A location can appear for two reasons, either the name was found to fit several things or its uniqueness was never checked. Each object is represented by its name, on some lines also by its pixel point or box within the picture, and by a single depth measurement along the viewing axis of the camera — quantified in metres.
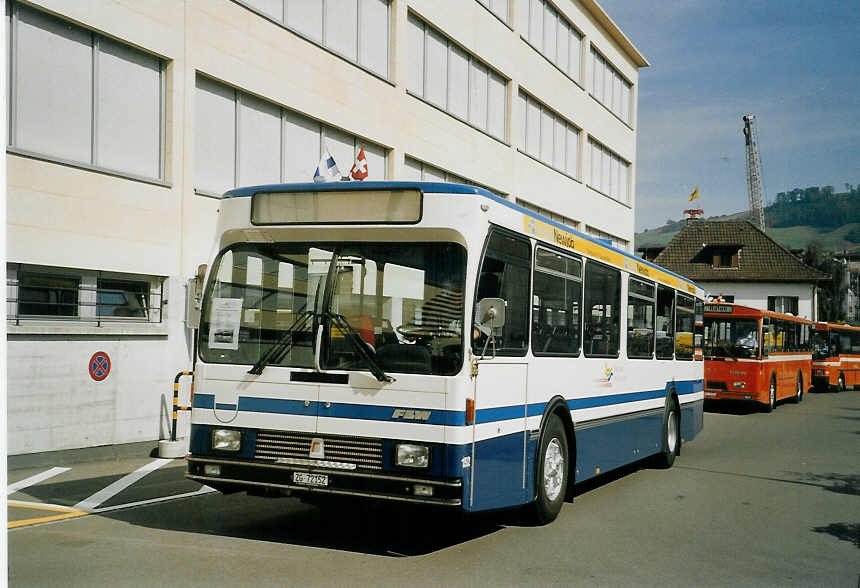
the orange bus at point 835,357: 37.81
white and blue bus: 6.99
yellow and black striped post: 13.15
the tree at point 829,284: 102.88
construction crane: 121.50
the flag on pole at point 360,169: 10.47
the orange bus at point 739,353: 24.47
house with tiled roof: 67.50
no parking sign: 13.38
